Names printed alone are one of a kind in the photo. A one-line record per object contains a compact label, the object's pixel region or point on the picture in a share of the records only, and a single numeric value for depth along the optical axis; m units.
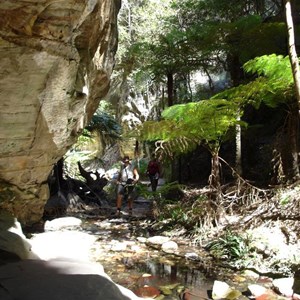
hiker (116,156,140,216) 7.79
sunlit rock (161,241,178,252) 5.46
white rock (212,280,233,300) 3.70
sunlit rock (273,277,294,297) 3.74
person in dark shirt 9.32
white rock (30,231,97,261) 4.04
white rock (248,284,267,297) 3.74
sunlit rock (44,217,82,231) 6.66
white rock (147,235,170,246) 5.84
